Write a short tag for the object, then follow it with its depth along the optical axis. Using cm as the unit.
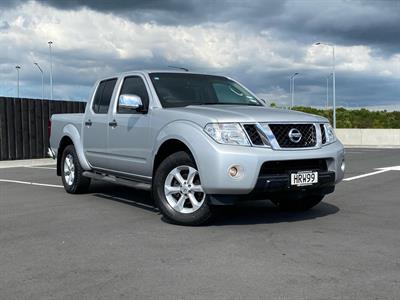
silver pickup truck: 582
